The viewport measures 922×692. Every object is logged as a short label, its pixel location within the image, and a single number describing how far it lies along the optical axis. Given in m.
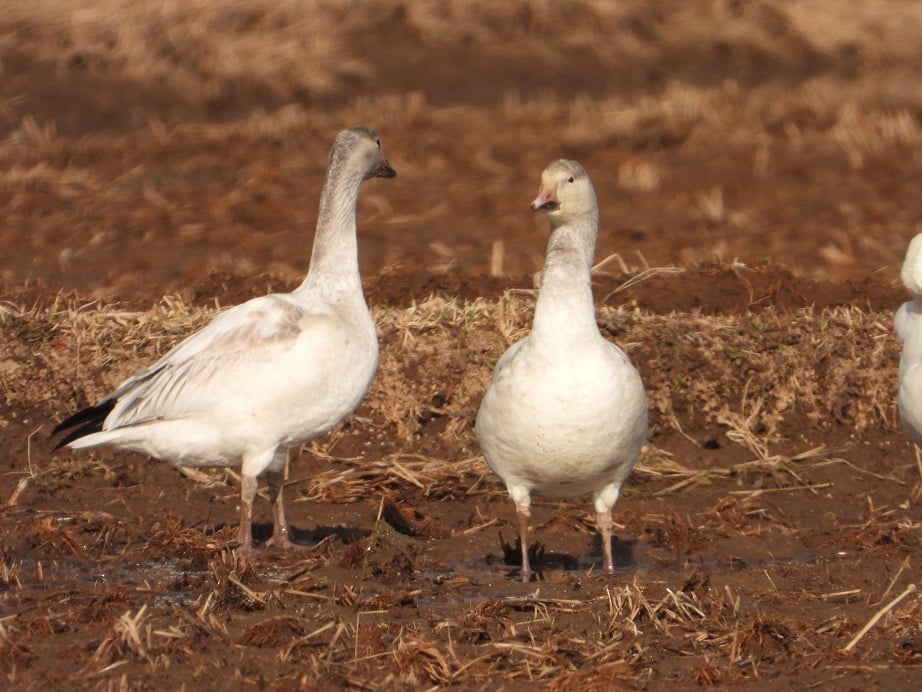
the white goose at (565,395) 12.87
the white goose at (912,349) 12.50
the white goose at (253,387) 13.94
